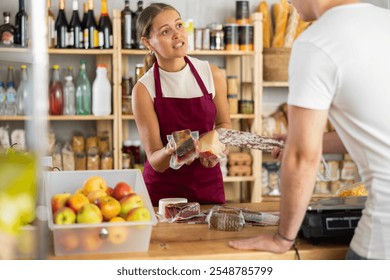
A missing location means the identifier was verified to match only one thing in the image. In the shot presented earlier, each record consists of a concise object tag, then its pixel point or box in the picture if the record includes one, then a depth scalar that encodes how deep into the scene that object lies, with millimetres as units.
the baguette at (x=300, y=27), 4730
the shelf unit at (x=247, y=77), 4598
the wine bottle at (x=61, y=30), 4492
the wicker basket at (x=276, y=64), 4664
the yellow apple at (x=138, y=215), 1860
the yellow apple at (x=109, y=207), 1874
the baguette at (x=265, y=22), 4762
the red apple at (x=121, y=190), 1988
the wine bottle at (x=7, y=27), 4329
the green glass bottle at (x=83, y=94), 4570
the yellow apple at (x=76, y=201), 1873
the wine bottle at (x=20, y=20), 4322
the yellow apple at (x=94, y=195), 1950
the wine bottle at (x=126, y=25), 4492
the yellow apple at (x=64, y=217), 1821
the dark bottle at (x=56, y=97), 4516
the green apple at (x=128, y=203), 1909
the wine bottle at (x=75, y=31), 4492
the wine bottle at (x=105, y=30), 4508
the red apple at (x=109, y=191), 2039
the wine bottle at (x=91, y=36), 4492
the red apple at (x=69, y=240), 1819
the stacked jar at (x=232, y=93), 4711
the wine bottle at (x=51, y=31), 4426
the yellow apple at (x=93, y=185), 2025
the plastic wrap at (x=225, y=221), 2164
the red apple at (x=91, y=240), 1827
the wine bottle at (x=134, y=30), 4531
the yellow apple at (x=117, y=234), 1830
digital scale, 1984
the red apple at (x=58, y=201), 1913
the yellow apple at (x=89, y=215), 1818
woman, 2846
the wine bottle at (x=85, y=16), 4543
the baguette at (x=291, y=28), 4699
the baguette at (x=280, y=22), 4719
